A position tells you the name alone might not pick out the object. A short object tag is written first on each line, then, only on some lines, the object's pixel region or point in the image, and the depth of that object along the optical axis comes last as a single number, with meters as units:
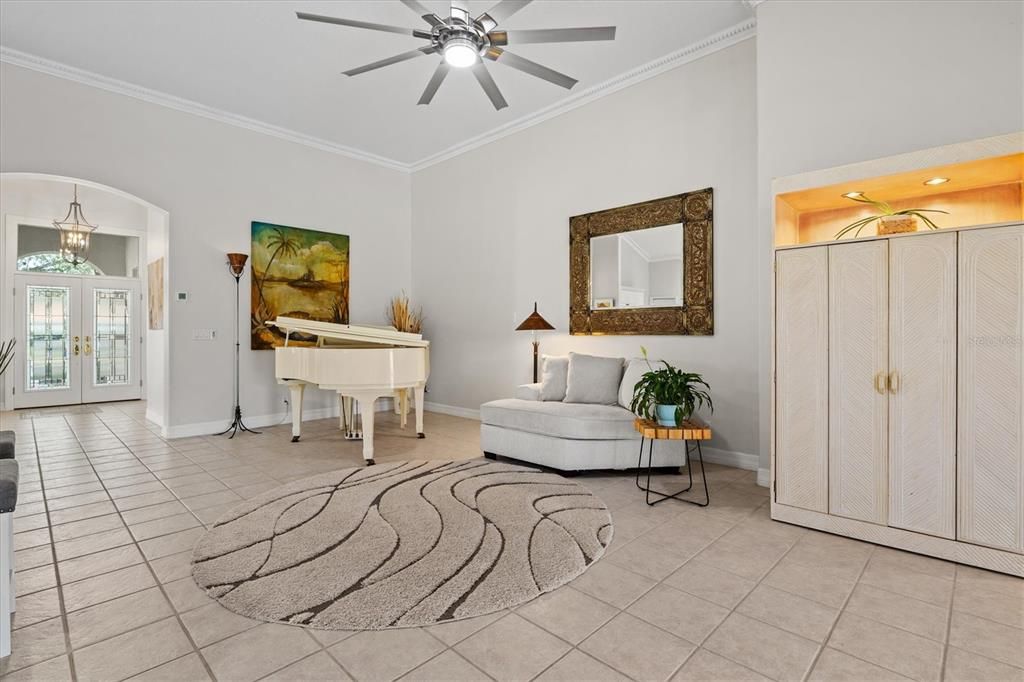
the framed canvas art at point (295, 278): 5.89
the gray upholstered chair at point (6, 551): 1.66
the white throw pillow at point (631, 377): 4.15
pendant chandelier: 7.08
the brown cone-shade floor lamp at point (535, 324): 5.19
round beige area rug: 2.02
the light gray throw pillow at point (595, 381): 4.38
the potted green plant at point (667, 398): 3.33
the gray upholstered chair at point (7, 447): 2.20
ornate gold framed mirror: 4.38
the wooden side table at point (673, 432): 3.19
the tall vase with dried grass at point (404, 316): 6.71
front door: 7.43
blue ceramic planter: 3.32
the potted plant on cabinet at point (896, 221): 2.72
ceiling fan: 2.85
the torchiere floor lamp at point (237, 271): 5.55
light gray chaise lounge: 3.86
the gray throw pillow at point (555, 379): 4.62
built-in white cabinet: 2.33
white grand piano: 3.96
